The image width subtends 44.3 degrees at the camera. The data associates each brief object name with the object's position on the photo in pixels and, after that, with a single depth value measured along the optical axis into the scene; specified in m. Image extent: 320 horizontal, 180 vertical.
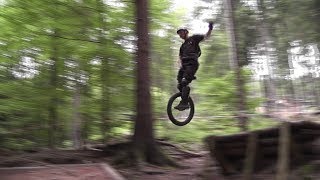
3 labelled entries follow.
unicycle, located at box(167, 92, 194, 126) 6.98
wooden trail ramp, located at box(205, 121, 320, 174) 6.34
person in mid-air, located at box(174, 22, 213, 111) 6.62
